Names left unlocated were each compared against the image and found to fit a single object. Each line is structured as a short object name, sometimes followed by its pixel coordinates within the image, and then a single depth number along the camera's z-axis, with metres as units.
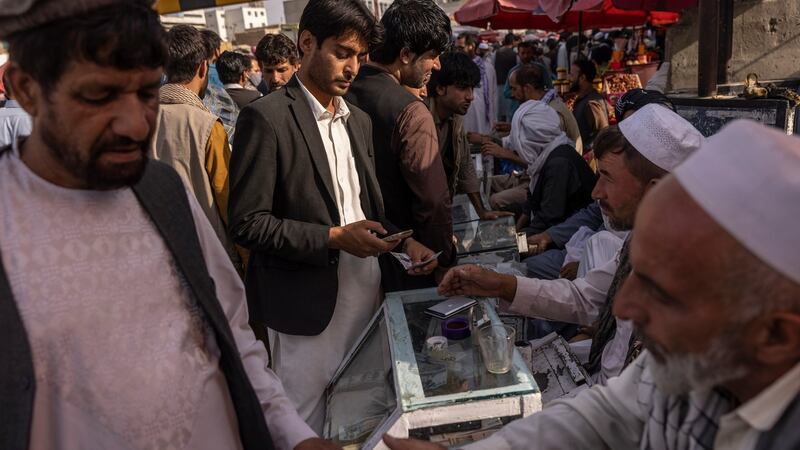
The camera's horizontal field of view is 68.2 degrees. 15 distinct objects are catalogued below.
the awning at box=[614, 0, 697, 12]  5.77
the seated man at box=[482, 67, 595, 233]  4.44
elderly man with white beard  0.99
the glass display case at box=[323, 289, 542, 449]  1.65
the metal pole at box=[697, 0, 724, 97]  4.07
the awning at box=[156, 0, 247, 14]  7.02
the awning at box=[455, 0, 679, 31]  7.97
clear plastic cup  1.80
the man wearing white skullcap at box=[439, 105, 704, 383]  2.26
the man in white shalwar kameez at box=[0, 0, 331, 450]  1.09
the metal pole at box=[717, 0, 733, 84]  4.35
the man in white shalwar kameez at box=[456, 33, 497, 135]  8.73
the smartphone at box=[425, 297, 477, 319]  2.19
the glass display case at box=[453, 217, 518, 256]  3.82
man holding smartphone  2.25
